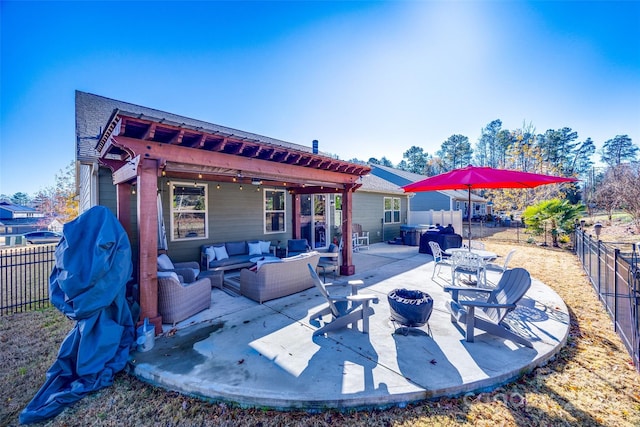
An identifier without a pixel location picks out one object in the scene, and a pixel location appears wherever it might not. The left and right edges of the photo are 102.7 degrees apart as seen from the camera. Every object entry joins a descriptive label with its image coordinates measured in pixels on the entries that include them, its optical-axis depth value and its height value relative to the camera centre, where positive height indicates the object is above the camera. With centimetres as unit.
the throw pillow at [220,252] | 693 -112
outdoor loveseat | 501 -137
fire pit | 355 -138
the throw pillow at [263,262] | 507 -103
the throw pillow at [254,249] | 765 -113
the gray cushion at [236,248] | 750 -110
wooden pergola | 344 +88
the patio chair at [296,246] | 841 -116
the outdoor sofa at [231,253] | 663 -121
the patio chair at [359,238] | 1154 -127
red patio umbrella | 521 +66
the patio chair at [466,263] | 557 -119
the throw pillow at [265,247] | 788 -110
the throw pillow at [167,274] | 410 -102
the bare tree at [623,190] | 1427 +119
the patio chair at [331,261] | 662 -137
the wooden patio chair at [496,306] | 332 -137
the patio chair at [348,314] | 362 -155
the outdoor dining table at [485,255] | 577 -103
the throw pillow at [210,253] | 680 -112
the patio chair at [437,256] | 653 -120
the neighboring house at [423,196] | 2245 +135
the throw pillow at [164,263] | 491 -101
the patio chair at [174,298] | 404 -141
